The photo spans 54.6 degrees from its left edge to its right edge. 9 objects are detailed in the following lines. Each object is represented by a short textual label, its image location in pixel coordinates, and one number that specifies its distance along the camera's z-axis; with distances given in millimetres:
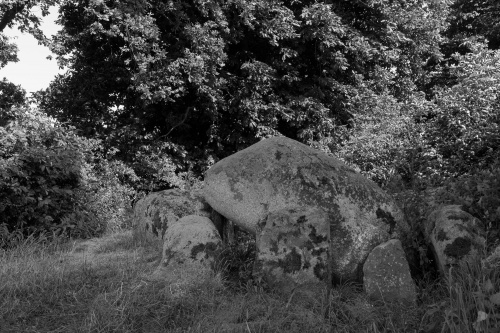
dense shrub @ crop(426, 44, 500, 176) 9547
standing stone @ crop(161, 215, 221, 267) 4969
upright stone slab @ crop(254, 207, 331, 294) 4457
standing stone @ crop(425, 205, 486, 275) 4316
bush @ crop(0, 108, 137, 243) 7379
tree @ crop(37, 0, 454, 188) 12445
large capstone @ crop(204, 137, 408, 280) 5020
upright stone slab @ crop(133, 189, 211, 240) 6414
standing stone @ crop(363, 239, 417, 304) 4227
